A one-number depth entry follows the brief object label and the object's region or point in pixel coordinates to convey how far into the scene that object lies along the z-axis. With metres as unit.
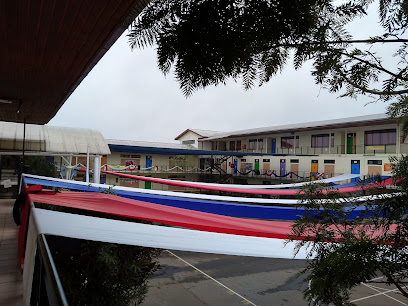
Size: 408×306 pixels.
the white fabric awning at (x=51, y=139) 8.22
